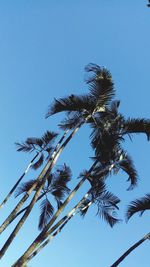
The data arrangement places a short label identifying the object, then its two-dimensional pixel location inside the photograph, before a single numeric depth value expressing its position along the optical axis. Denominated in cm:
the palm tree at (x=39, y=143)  1661
